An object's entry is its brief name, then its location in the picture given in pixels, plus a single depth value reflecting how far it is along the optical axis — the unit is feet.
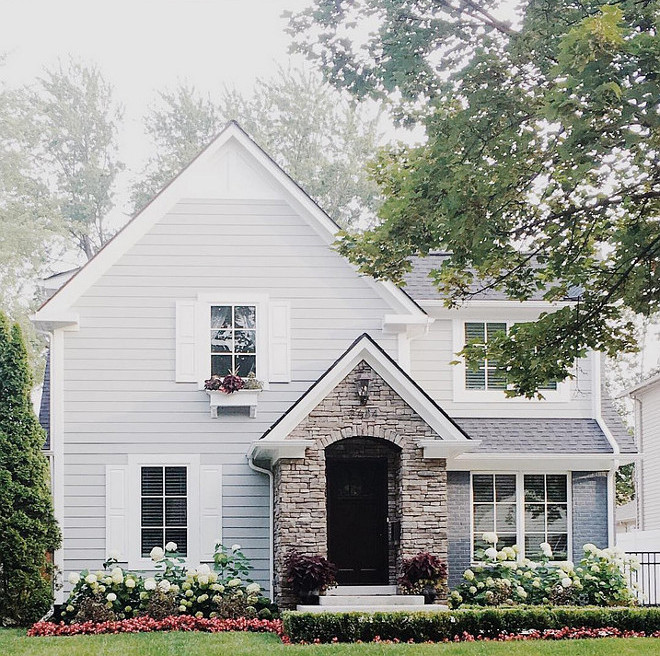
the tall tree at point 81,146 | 124.98
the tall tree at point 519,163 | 31.55
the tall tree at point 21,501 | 54.08
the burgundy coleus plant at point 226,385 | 58.44
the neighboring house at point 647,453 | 95.45
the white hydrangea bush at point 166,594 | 53.31
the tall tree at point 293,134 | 125.59
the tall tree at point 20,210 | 107.14
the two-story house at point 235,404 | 59.00
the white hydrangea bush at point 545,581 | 56.80
